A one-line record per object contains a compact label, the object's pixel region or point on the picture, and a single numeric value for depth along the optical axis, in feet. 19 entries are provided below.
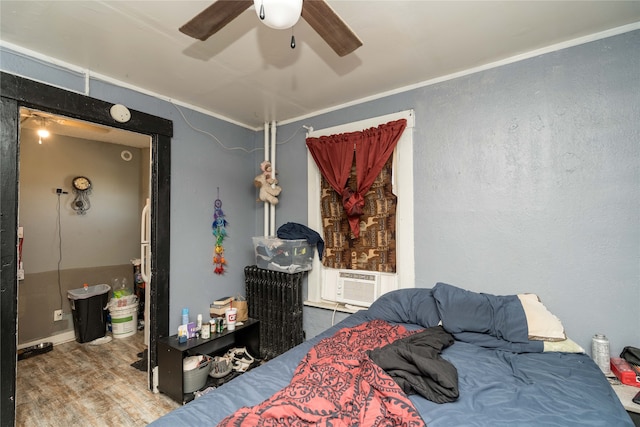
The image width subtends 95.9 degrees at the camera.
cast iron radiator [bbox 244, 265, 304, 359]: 9.42
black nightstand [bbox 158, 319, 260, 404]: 7.52
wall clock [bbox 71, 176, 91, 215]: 12.01
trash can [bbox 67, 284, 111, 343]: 11.34
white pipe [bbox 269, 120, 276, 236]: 10.82
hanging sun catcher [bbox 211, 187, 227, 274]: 9.91
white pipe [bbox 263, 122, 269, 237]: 10.81
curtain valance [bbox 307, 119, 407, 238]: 8.24
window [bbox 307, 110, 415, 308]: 8.11
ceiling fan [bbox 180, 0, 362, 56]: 3.59
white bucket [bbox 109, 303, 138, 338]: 11.87
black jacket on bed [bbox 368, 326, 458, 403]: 4.07
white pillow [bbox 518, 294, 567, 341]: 5.62
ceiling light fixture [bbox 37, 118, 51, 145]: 10.52
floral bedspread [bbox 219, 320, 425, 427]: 3.36
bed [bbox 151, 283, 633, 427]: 3.57
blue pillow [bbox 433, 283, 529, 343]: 5.78
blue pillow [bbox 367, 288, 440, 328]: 6.72
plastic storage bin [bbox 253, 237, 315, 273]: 9.46
